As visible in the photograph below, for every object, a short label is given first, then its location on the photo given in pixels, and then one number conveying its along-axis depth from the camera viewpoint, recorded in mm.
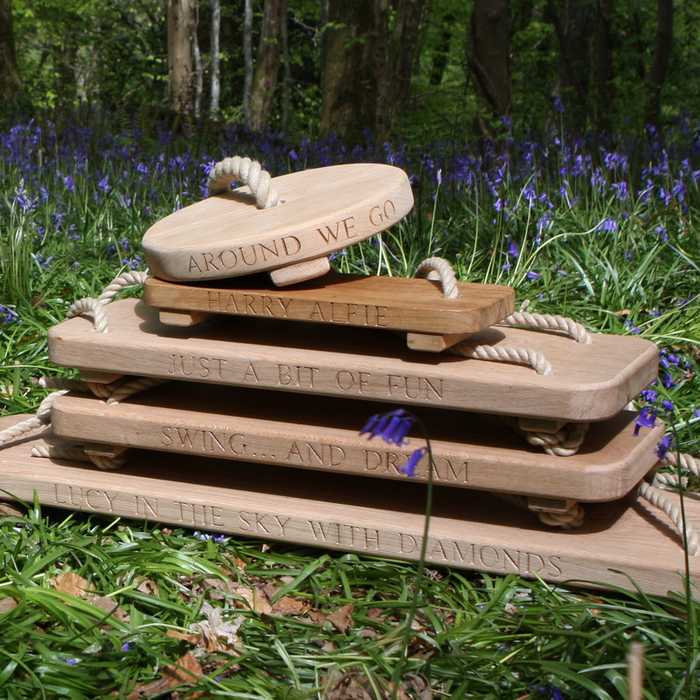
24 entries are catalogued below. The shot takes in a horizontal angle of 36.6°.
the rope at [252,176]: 2967
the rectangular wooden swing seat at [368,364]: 2469
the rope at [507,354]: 2541
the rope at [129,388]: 2938
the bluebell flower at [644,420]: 2393
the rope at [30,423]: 3143
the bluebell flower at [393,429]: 1371
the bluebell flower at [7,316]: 4105
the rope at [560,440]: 2527
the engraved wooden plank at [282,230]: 2645
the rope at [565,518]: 2566
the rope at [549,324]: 2883
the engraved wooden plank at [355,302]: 2527
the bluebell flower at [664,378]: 3620
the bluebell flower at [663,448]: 2348
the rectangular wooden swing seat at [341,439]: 2508
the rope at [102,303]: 2949
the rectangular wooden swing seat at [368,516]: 2494
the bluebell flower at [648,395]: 3078
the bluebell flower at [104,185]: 5273
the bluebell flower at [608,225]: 4289
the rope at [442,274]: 2713
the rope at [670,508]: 2477
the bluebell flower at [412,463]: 1435
